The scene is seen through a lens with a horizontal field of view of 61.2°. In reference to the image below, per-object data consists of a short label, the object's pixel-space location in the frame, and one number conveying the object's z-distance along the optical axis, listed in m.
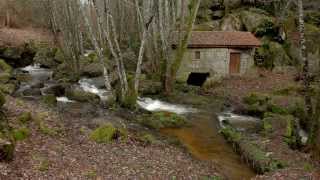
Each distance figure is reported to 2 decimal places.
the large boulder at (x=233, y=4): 26.01
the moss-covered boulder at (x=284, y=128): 10.41
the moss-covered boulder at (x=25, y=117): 9.03
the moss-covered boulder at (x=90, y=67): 21.40
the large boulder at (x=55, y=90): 15.90
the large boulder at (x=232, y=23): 24.72
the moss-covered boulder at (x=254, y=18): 23.80
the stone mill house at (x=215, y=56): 20.42
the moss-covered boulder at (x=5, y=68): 19.65
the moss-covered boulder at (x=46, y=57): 24.51
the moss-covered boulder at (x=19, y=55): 23.39
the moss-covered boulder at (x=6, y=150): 6.54
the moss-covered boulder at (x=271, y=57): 21.64
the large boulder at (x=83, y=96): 14.51
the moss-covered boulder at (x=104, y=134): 9.03
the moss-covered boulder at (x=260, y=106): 13.94
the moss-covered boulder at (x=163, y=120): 11.87
